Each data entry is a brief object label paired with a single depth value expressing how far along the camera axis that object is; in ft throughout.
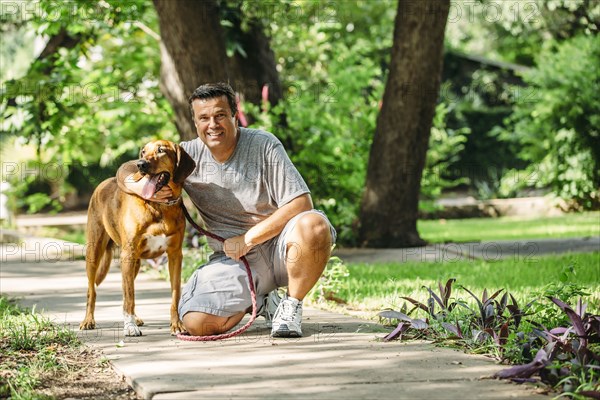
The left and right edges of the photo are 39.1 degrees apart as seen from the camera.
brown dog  17.16
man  17.38
